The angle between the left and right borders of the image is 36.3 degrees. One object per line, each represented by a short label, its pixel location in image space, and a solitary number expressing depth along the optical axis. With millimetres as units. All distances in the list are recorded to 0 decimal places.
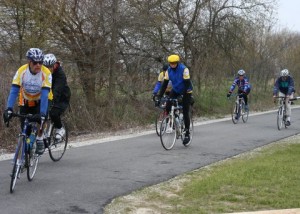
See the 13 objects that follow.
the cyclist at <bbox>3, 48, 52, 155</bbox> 6422
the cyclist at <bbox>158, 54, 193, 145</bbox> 10000
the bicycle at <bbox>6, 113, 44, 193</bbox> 6215
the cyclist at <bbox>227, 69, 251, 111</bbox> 17703
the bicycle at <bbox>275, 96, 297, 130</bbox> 15516
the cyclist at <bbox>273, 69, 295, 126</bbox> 15062
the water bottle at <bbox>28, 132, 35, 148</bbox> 6664
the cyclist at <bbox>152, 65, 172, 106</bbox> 11138
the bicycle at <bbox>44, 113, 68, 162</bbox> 7962
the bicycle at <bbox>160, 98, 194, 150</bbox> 10281
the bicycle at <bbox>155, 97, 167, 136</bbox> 10460
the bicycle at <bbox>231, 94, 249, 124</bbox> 17656
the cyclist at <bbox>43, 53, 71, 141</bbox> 7980
